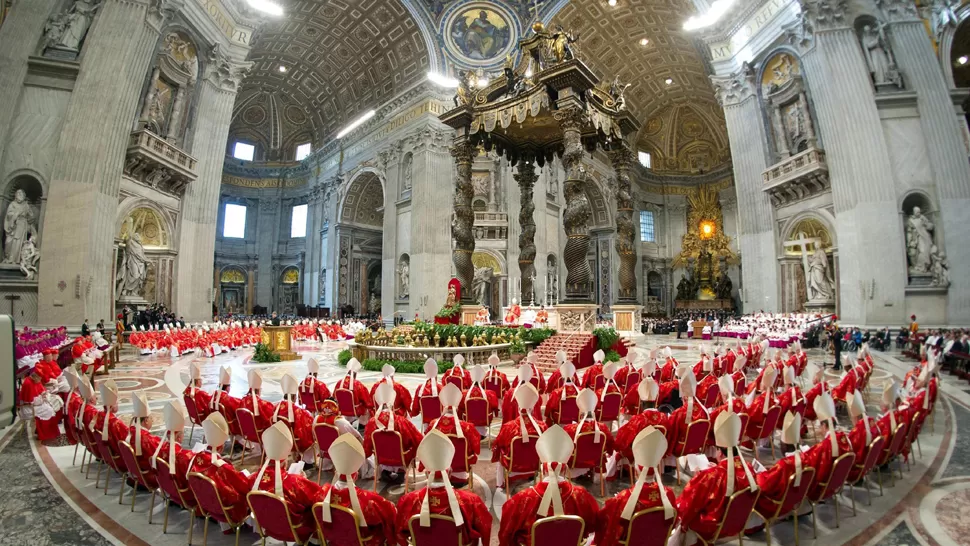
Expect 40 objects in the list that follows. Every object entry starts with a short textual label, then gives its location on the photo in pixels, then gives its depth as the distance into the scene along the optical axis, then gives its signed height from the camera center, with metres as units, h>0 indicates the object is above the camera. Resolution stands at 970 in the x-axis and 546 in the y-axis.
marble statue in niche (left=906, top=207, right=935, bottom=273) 14.99 +2.51
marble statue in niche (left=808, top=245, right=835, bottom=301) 18.23 +1.51
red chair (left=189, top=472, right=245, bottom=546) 2.75 -1.20
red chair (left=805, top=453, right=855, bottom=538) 3.09 -1.15
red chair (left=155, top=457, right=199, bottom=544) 3.04 -1.24
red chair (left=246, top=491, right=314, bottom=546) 2.48 -1.18
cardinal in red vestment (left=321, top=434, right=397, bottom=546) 2.22 -1.03
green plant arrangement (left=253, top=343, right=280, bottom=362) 12.62 -1.31
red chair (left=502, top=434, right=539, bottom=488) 3.60 -1.16
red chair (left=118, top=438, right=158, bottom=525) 3.38 -1.24
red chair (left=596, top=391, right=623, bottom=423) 5.20 -1.10
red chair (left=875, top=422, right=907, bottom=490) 3.82 -1.13
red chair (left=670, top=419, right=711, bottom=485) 3.93 -1.11
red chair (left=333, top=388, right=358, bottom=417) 5.36 -1.10
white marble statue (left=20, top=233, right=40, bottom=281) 13.29 +1.42
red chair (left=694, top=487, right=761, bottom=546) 2.50 -1.14
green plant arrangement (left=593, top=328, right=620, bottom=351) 11.38 -0.65
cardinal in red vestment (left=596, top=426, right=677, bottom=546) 2.30 -0.99
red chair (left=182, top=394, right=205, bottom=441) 4.92 -1.13
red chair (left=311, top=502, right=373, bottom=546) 2.34 -1.15
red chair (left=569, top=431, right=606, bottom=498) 3.71 -1.17
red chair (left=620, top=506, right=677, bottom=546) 2.28 -1.10
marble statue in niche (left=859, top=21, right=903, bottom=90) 15.98 +9.32
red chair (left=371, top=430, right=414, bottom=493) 3.76 -1.18
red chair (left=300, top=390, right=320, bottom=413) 5.79 -1.16
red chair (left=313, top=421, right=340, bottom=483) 3.87 -1.09
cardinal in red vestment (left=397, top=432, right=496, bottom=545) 2.20 -0.99
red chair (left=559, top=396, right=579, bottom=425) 4.92 -1.08
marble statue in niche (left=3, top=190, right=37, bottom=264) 13.30 +2.34
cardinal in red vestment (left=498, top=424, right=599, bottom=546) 2.29 -0.99
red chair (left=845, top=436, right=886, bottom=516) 3.43 -1.13
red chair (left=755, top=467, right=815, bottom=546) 2.77 -1.17
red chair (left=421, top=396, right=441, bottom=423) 5.13 -1.11
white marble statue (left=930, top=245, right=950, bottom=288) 14.73 +1.59
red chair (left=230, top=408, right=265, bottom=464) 4.43 -1.17
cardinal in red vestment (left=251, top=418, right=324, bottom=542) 2.47 -1.01
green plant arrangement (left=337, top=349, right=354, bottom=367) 12.07 -1.29
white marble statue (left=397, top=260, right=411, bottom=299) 25.98 +1.93
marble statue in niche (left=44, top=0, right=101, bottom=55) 14.14 +8.89
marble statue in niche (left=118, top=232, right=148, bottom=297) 16.91 +1.42
